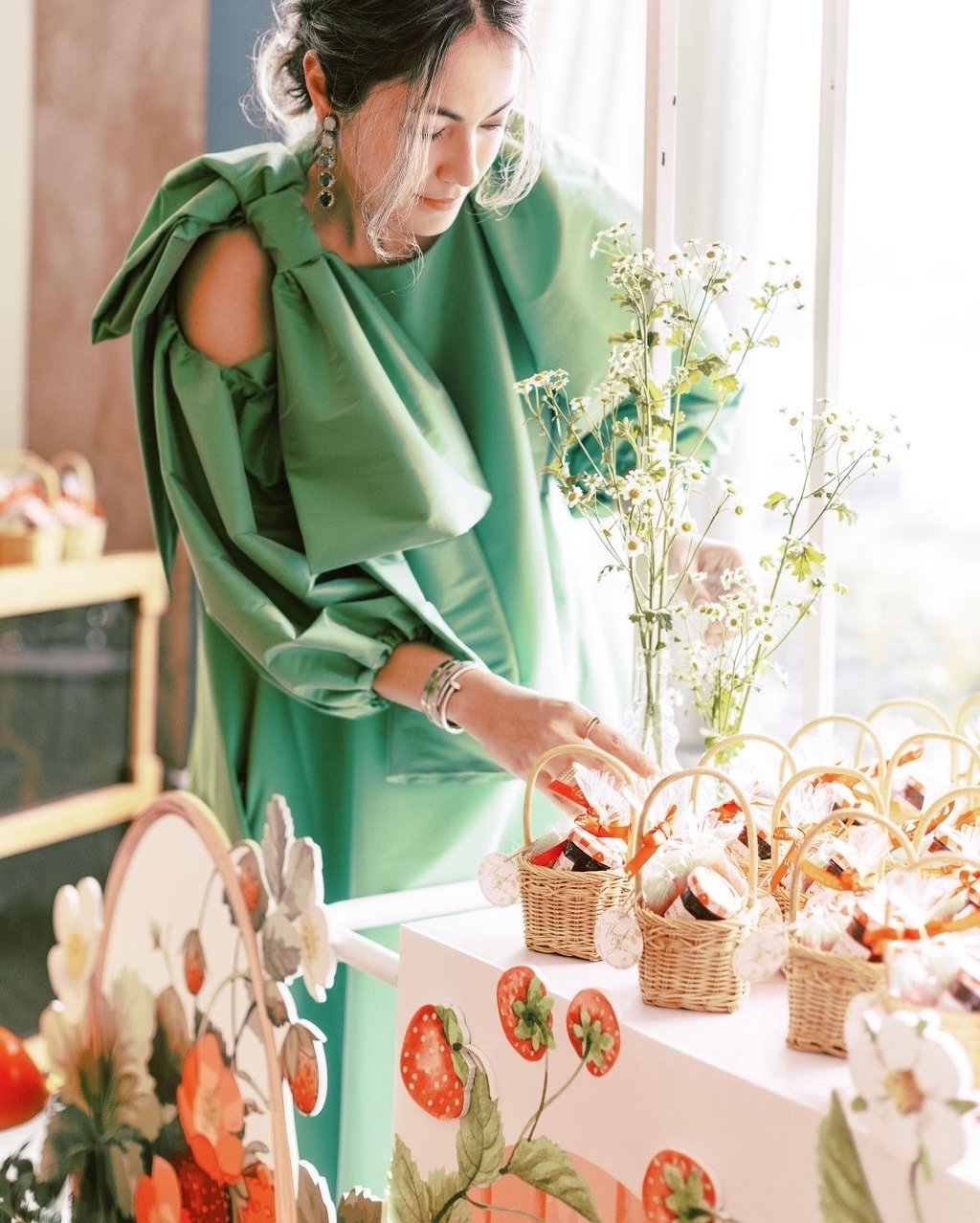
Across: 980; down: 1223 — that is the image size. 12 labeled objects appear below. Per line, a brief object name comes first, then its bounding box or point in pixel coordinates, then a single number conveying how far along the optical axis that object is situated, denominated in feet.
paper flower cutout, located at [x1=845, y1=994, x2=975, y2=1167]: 2.11
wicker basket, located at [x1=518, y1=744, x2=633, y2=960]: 3.08
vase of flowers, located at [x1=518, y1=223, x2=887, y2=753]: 3.43
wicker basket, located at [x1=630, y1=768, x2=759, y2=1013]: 2.77
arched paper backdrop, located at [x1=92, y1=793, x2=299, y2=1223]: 3.21
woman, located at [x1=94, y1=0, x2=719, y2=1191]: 4.24
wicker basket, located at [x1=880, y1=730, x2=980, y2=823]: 3.18
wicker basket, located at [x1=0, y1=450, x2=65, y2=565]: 9.32
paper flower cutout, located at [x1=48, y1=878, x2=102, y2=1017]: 3.88
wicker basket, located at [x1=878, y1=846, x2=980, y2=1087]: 2.34
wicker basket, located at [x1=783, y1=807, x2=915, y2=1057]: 2.50
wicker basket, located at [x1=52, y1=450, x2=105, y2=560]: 9.82
